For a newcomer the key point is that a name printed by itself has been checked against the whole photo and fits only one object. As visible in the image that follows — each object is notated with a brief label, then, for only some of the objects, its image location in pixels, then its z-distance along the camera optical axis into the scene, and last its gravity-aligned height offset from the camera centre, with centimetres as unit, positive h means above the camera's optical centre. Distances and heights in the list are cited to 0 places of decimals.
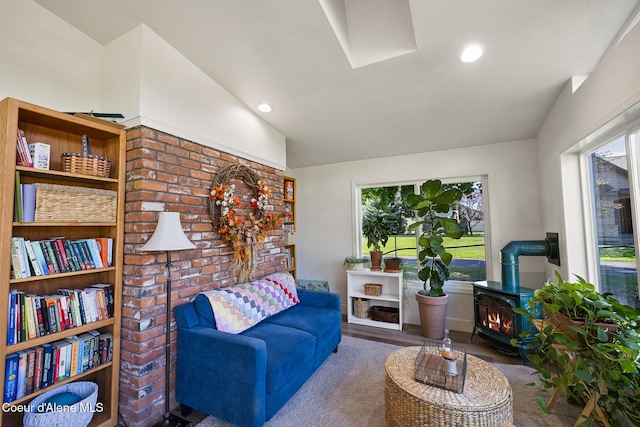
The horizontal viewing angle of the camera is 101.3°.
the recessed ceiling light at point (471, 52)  203 +136
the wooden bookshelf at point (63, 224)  142 +4
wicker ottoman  142 -100
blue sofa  165 -95
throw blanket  210 -67
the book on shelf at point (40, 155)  156 +46
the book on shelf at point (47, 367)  154 -80
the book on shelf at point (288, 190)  402 +57
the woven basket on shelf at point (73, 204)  156 +17
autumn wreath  246 +12
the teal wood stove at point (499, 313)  262 -97
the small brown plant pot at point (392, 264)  363 -54
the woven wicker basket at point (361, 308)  376 -119
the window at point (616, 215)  180 +5
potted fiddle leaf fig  303 -33
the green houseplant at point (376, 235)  374 -14
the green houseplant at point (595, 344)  126 -63
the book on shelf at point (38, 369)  151 -80
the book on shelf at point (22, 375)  145 -80
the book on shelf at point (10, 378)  140 -79
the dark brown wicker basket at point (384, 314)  357 -123
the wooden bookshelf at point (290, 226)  392 +2
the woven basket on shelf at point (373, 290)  368 -91
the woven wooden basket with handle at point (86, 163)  172 +46
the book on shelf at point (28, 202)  150 +17
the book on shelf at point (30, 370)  148 -79
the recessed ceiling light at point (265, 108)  285 +132
